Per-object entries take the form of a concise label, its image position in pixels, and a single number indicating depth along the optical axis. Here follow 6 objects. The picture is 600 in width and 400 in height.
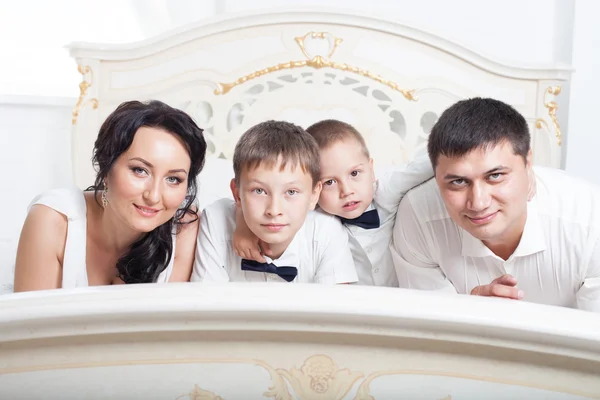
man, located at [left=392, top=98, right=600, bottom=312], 1.70
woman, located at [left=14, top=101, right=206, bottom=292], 1.83
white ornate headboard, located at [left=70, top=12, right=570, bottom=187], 3.10
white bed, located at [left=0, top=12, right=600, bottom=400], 1.01
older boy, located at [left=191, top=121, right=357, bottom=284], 1.92
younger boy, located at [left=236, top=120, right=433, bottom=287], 2.12
